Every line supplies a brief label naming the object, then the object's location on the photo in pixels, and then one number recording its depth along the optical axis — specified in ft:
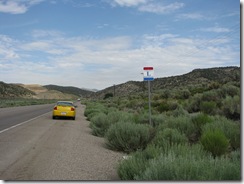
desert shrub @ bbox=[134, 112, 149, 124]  51.68
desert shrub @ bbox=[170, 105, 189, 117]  63.74
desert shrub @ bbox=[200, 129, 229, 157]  26.48
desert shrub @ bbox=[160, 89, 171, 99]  136.07
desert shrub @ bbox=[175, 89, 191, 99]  123.75
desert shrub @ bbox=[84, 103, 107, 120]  88.58
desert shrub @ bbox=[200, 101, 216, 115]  66.62
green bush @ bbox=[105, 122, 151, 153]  33.63
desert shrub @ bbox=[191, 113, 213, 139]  38.06
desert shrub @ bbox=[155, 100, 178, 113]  86.95
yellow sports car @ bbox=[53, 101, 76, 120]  80.74
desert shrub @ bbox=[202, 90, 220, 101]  82.89
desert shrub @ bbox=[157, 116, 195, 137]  37.63
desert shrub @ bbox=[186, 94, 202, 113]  79.41
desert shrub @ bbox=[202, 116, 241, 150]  31.48
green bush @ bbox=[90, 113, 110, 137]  50.34
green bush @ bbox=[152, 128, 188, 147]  30.25
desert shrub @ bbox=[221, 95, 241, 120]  55.47
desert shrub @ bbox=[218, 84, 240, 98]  79.92
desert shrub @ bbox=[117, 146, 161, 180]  19.45
